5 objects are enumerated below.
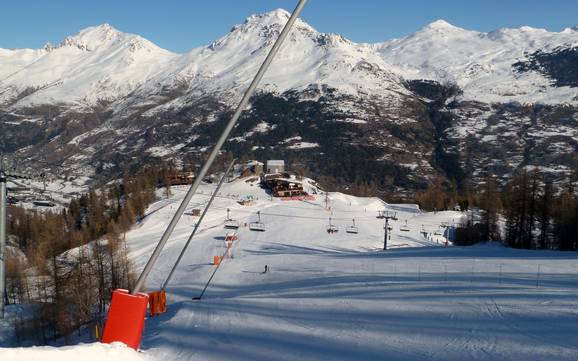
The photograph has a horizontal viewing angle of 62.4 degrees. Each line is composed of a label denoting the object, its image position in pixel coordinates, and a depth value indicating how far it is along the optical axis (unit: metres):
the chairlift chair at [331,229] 58.78
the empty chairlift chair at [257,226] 58.87
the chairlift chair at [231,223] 58.63
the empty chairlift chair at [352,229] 59.35
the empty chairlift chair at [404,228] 65.43
